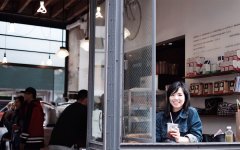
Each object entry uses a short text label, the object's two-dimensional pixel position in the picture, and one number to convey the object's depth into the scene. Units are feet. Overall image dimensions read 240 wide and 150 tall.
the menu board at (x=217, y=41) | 20.03
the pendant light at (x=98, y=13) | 10.38
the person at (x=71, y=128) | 15.40
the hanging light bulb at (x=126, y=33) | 9.80
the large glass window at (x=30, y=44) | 43.06
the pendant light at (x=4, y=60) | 40.60
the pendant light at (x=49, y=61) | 44.49
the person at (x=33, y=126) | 20.67
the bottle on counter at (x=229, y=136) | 12.02
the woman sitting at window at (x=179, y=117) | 10.14
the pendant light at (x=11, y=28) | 39.55
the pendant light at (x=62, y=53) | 34.30
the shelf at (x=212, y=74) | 19.62
